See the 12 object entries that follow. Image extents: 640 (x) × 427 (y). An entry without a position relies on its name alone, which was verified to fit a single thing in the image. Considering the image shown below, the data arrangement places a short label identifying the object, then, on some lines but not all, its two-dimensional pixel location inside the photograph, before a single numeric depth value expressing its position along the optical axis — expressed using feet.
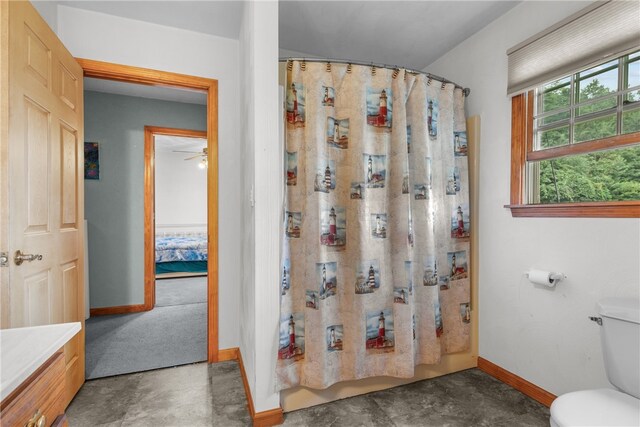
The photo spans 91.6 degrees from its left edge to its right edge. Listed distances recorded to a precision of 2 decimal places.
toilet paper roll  5.95
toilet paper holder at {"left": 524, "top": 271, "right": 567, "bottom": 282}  5.92
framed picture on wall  11.41
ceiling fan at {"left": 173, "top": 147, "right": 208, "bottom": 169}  20.38
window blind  4.92
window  5.19
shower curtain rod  6.03
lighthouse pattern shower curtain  5.96
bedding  17.22
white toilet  3.75
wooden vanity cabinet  2.02
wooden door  4.50
